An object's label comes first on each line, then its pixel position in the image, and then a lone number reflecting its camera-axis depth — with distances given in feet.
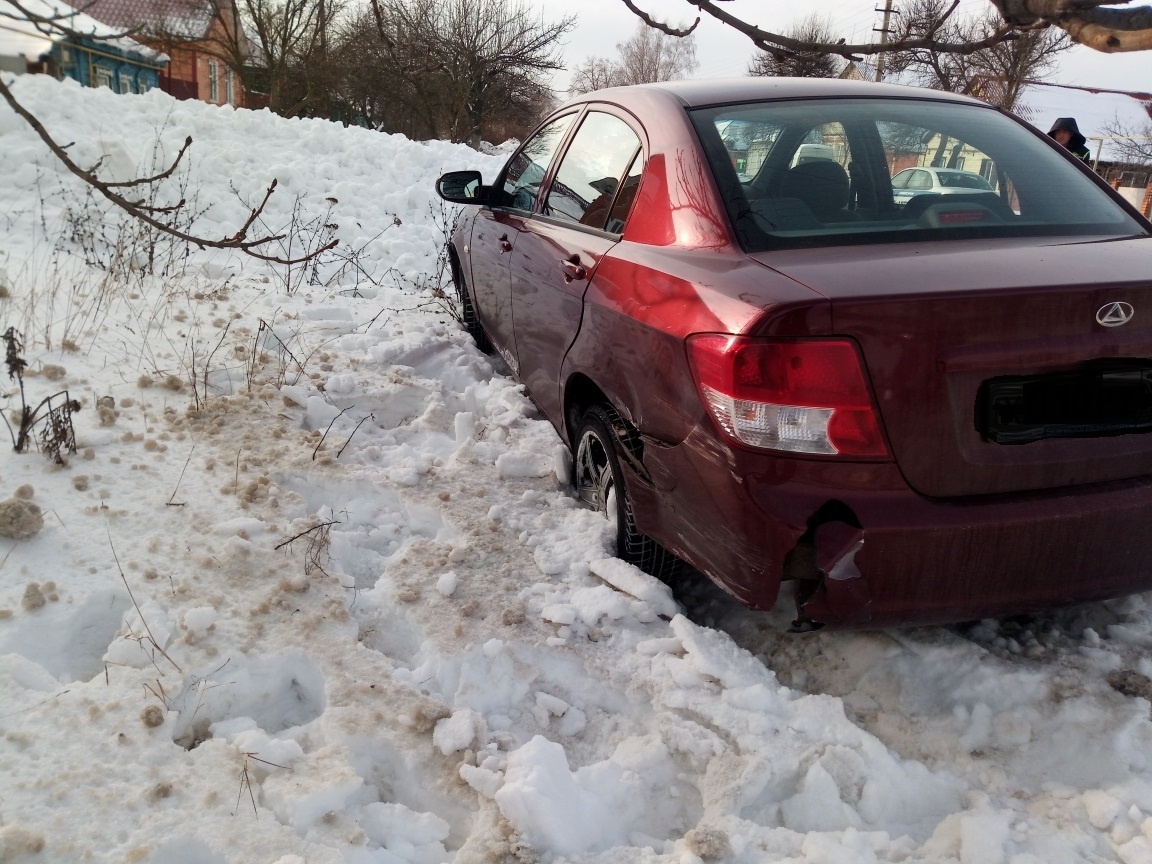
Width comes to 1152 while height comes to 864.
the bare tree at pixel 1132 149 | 82.74
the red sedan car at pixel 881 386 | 6.73
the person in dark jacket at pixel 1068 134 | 23.09
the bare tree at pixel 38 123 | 6.26
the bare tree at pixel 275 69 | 33.13
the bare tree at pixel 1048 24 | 6.03
